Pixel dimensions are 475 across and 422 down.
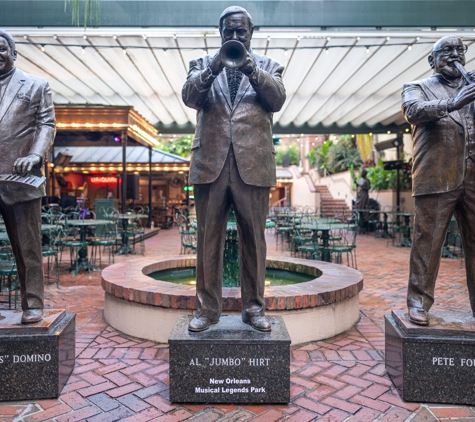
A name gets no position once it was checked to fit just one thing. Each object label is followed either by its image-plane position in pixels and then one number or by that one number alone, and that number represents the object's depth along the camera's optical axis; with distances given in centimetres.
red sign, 1943
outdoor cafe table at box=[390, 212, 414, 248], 984
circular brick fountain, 314
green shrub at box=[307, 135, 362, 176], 2219
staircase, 1931
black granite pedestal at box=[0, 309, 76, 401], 220
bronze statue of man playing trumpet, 215
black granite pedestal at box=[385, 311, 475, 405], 216
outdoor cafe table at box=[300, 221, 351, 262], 619
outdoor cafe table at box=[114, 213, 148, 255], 840
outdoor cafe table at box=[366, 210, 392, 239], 1166
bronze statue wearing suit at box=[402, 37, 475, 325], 228
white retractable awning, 659
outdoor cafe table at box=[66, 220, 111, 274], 638
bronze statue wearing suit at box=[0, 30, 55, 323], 227
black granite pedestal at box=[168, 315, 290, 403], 215
